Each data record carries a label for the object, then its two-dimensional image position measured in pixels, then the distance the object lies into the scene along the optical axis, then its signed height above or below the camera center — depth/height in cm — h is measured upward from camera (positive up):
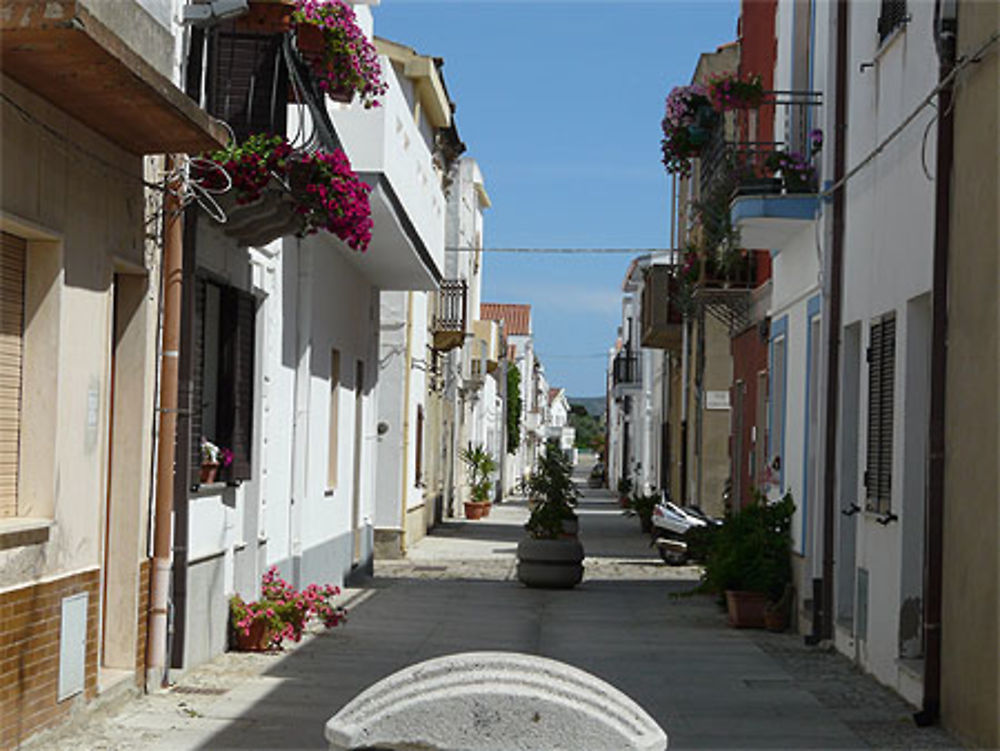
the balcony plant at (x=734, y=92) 1546 +337
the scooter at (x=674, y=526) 2375 -146
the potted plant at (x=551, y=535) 2005 -142
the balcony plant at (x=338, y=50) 1207 +297
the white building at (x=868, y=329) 1084 +87
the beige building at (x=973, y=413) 838 +14
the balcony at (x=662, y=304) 3144 +257
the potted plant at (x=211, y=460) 1168 -31
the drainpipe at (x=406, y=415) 2478 +13
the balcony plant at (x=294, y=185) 1032 +163
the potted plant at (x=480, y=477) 3997 -138
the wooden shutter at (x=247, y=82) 1127 +243
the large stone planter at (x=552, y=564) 2002 -176
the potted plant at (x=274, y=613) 1245 -158
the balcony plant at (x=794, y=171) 1489 +249
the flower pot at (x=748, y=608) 1520 -171
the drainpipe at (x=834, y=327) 1359 +95
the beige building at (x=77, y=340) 761 +42
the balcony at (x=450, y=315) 3167 +224
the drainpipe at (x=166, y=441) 997 -15
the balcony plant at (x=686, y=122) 1675 +333
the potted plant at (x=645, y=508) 3209 -164
